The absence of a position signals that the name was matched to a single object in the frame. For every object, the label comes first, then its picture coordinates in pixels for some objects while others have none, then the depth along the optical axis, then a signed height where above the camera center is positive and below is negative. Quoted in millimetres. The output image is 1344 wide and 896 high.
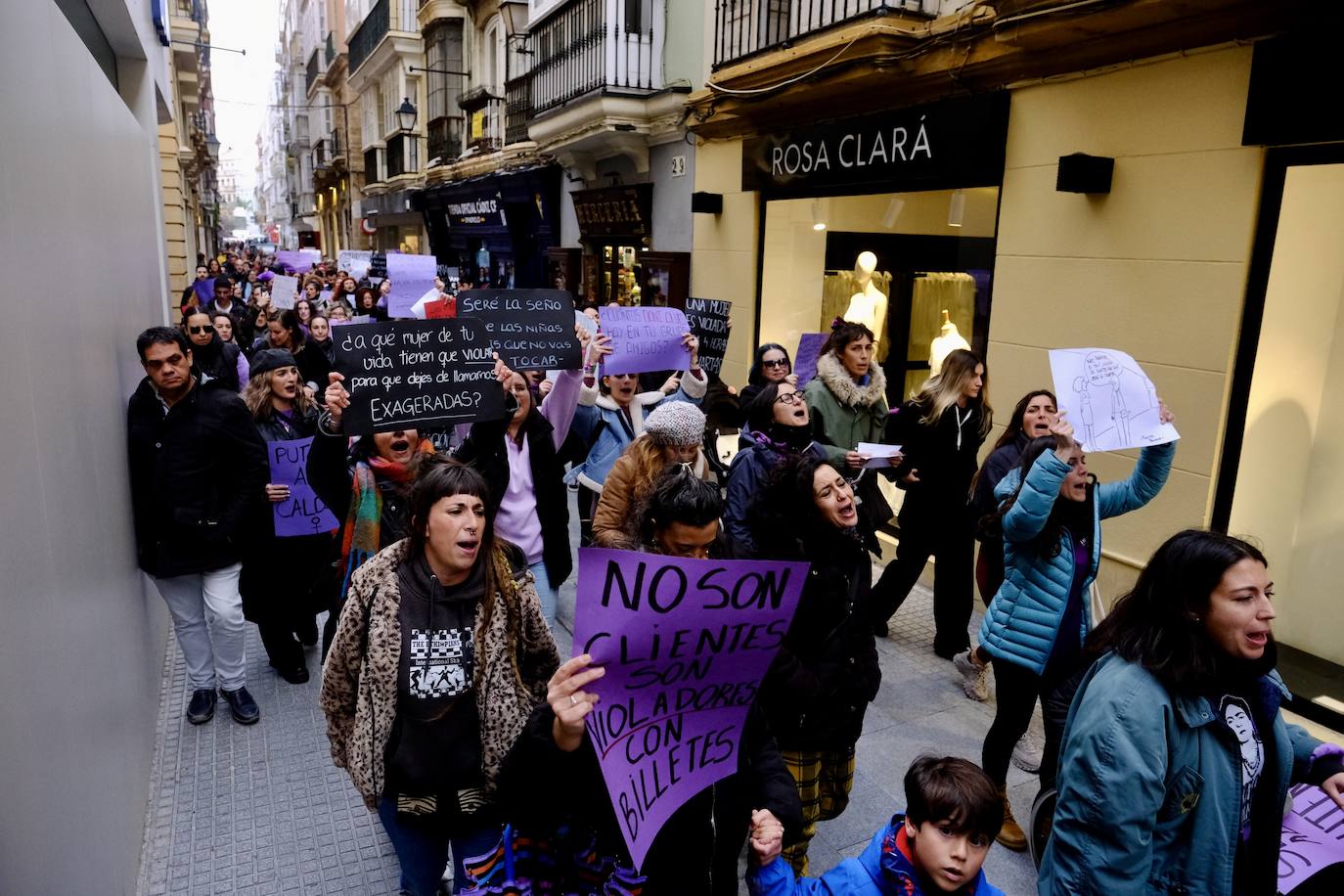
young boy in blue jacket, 2029 -1270
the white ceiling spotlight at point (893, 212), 8194 +566
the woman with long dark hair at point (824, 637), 2805 -1093
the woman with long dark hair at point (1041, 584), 3383 -1156
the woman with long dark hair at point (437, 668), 2562 -1122
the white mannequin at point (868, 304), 8891 -276
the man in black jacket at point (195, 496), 4258 -1124
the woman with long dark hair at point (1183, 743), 2195 -1092
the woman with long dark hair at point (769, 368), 5820 -596
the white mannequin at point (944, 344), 7851 -555
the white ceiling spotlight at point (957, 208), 7496 +559
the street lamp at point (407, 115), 22766 +3673
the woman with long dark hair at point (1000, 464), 4406 -881
